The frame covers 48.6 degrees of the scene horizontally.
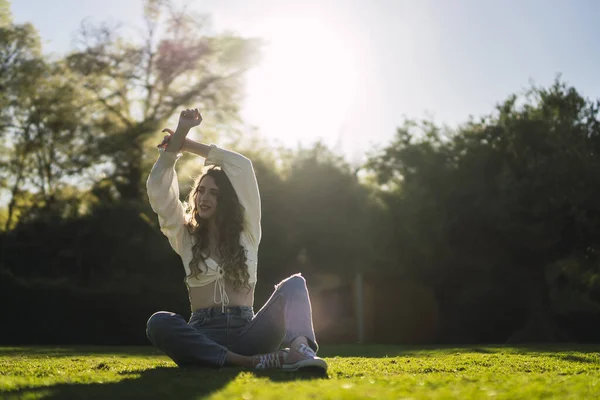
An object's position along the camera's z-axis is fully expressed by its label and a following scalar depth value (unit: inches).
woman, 182.4
